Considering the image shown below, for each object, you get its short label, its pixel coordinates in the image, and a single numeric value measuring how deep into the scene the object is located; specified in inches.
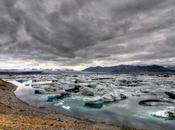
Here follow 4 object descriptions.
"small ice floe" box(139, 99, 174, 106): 758.6
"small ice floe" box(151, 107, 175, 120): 570.4
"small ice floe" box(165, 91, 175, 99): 924.8
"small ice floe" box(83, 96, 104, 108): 740.1
